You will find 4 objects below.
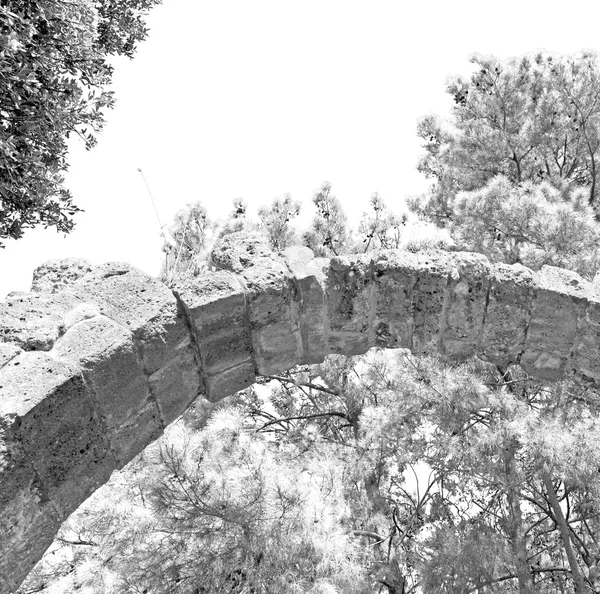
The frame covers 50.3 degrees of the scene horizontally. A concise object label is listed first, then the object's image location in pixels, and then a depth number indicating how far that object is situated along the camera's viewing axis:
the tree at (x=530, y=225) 6.52
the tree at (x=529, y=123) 8.12
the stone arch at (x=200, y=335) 2.88
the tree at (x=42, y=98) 4.23
